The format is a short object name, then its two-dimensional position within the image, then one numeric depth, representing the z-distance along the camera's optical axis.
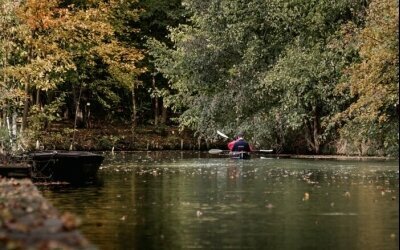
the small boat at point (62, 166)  35.84
